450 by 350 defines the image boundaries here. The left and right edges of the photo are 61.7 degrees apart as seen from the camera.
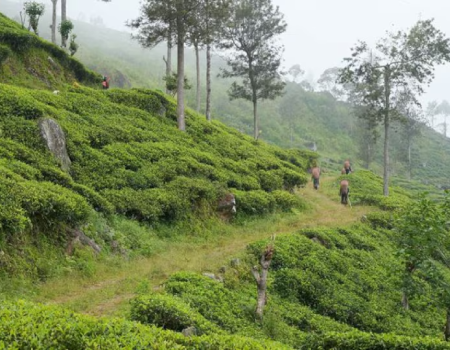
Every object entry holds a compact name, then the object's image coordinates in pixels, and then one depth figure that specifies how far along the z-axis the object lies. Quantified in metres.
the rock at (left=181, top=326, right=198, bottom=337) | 7.45
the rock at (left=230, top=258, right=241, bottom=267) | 12.81
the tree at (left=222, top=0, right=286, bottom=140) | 35.75
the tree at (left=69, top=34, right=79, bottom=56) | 25.93
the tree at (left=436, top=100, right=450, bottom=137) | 164.02
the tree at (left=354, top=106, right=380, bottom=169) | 63.56
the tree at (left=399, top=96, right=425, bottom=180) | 68.62
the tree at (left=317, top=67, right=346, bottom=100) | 131.62
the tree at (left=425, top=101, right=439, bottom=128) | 151.50
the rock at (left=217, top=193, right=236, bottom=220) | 18.09
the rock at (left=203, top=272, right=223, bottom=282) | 11.57
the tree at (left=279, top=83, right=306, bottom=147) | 82.44
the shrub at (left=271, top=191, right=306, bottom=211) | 21.42
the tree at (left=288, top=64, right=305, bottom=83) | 144.62
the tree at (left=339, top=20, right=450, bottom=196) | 28.16
